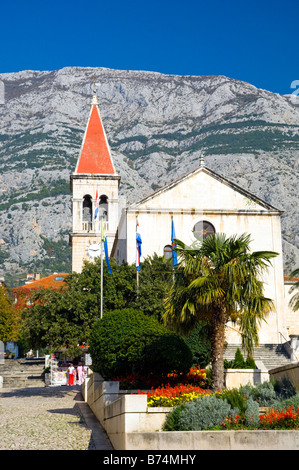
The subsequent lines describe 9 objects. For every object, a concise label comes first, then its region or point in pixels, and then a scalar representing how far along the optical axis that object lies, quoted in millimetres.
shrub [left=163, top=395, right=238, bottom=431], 11422
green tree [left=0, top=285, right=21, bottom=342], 39375
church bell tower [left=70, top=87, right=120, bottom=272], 55531
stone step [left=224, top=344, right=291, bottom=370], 31866
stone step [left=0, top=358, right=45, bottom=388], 37094
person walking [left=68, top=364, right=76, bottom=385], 34562
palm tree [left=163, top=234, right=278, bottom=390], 16250
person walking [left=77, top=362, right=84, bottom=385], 34678
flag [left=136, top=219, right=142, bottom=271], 27531
